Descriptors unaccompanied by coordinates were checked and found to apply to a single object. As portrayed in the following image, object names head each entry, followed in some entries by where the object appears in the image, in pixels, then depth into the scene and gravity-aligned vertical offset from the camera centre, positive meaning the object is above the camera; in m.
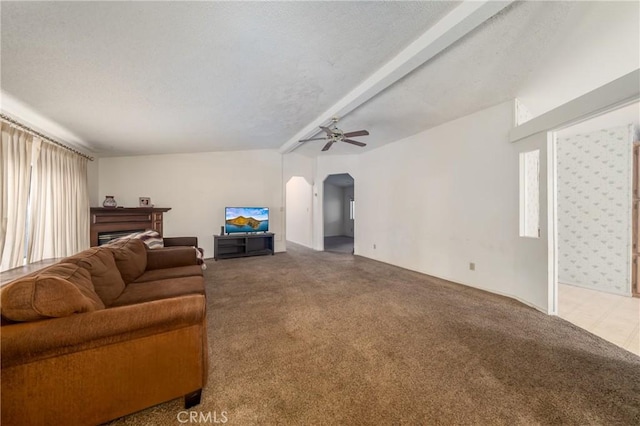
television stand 5.37 -0.86
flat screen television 5.47 -0.21
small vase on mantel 4.35 +0.17
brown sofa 1.02 -0.69
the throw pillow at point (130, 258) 2.26 -0.48
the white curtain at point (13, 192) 2.43 +0.23
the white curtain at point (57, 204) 2.93 +0.12
